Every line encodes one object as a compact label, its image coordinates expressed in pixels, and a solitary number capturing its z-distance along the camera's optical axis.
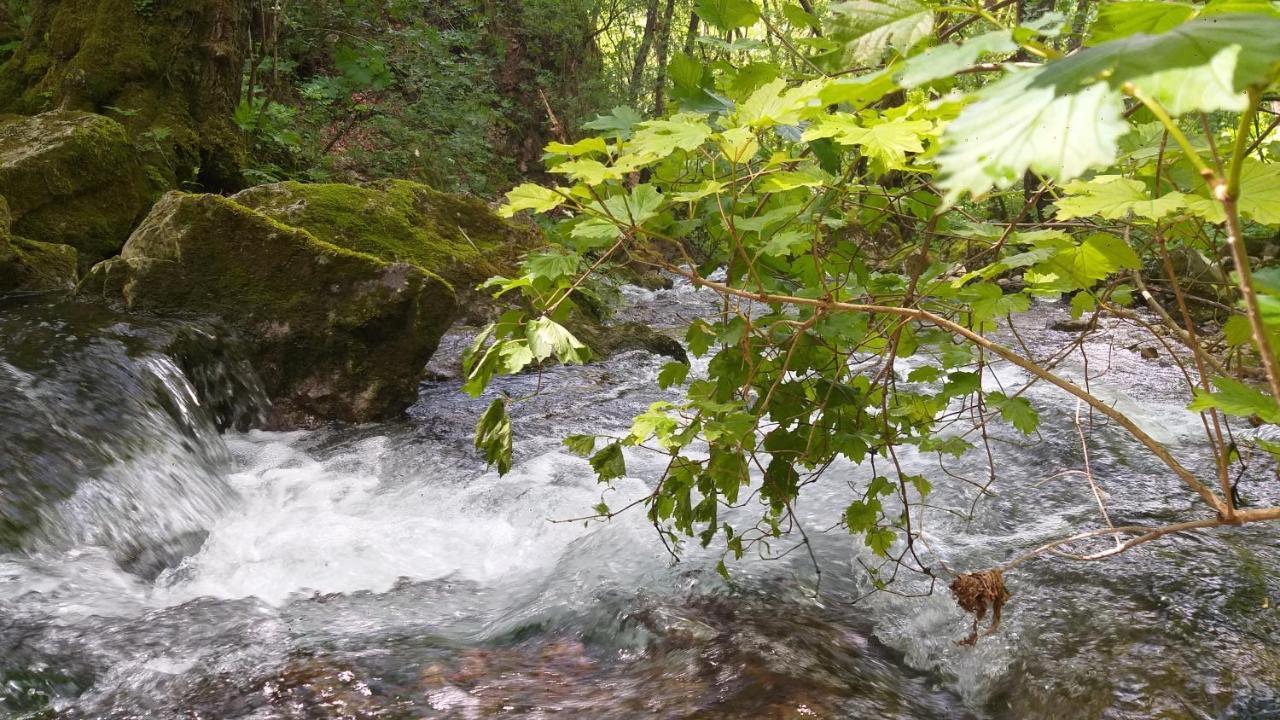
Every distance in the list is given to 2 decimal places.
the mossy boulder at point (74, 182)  6.46
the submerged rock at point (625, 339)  6.92
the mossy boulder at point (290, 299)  5.20
